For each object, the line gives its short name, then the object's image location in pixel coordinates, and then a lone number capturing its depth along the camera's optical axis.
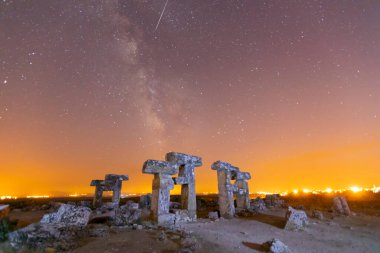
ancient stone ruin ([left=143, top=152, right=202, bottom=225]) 11.30
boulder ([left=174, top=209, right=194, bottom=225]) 11.86
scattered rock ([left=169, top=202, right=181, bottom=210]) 16.89
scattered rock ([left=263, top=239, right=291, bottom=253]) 6.88
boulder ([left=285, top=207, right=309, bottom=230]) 10.82
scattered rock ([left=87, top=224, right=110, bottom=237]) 7.61
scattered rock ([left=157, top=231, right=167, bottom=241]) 7.16
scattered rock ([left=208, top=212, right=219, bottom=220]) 13.70
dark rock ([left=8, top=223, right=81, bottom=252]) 6.25
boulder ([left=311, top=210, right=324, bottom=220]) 13.87
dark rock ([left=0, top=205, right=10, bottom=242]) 6.38
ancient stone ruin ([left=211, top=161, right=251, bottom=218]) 14.46
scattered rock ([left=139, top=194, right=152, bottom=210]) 19.64
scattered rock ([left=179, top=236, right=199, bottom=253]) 6.24
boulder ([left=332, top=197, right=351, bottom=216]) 15.07
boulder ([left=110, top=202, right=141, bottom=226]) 9.63
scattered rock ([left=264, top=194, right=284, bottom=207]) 20.06
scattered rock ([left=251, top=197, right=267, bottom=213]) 16.90
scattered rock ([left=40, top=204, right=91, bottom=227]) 8.04
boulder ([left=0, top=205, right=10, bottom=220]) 7.65
